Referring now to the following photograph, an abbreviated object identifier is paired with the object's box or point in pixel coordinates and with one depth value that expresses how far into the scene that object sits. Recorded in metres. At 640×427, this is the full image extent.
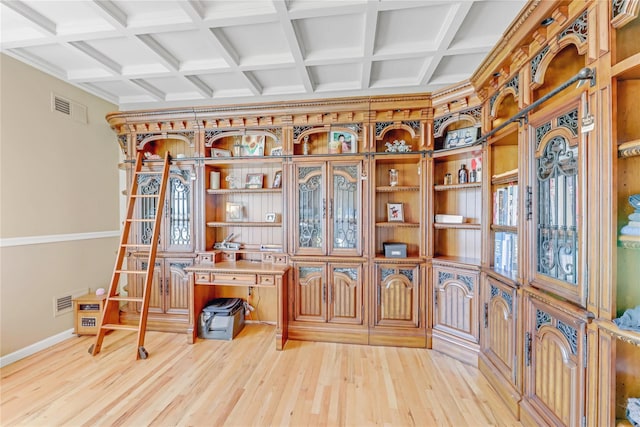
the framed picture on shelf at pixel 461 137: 2.77
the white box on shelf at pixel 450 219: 2.88
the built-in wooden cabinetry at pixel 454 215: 1.31
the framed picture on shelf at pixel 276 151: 3.32
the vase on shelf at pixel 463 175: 2.88
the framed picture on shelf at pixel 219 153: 3.46
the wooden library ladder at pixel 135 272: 2.77
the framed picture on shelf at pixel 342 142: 3.21
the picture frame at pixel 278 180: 3.39
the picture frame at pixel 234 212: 3.54
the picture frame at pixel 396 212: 3.22
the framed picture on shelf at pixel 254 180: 3.48
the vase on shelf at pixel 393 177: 3.20
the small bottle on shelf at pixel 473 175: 2.87
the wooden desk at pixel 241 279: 2.97
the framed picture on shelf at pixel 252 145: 3.49
